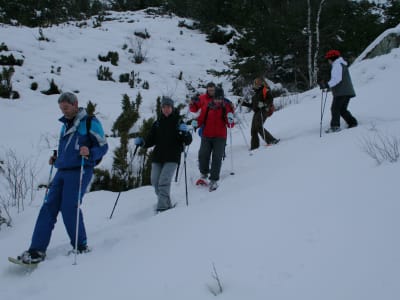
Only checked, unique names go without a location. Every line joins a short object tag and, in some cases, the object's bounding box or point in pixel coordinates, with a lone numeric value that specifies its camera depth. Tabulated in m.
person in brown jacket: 6.44
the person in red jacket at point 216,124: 4.92
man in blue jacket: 3.10
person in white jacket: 5.76
